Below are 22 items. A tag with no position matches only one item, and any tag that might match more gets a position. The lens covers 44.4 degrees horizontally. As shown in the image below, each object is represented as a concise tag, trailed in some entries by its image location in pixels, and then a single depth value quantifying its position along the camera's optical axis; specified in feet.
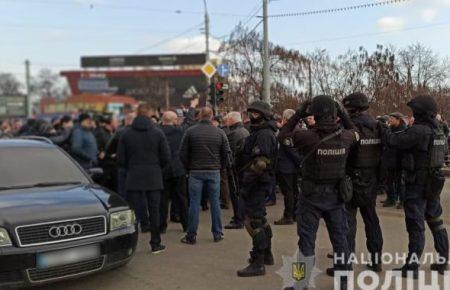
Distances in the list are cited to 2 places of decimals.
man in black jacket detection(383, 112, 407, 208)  19.43
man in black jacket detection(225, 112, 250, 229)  28.30
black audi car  16.67
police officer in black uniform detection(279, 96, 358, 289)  16.51
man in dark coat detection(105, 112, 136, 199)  28.81
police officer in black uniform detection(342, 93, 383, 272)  19.07
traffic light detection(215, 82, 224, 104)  56.59
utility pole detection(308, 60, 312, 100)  53.66
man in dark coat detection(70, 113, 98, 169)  30.96
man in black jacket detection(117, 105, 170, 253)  23.09
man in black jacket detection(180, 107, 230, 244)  24.52
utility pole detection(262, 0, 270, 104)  51.39
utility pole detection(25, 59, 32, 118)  196.85
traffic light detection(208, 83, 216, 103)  57.10
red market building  332.80
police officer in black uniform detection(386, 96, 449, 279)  18.56
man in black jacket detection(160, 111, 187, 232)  27.63
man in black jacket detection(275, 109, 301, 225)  29.48
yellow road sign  61.52
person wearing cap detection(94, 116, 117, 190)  33.40
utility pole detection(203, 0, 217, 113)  92.91
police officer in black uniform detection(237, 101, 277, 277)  19.81
